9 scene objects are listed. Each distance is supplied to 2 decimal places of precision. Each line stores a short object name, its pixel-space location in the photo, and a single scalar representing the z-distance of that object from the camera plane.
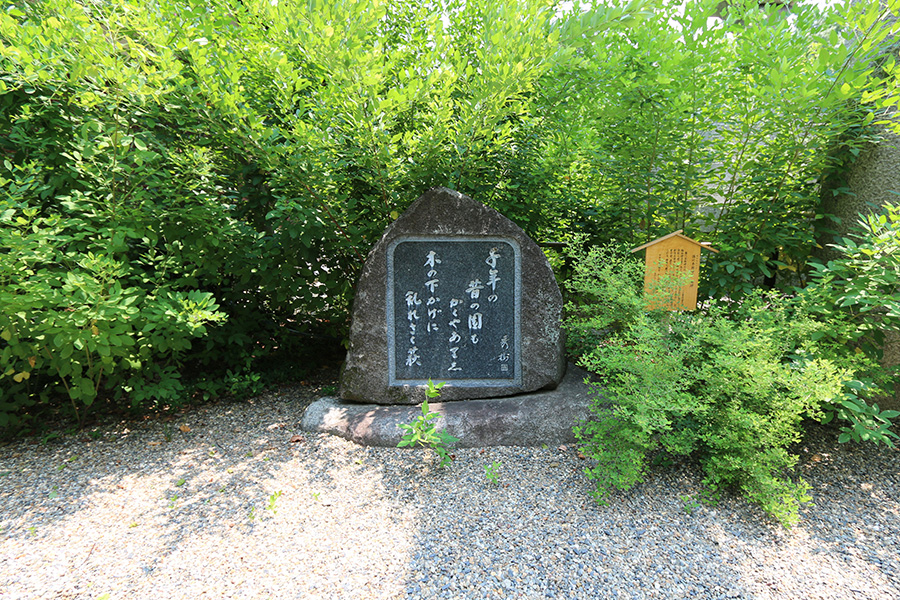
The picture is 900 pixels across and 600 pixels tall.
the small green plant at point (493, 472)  2.46
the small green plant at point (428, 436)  2.52
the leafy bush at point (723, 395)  2.12
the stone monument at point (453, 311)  3.04
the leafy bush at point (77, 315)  2.21
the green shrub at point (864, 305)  2.29
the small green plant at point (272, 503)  2.24
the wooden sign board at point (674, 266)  2.76
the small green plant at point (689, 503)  2.22
